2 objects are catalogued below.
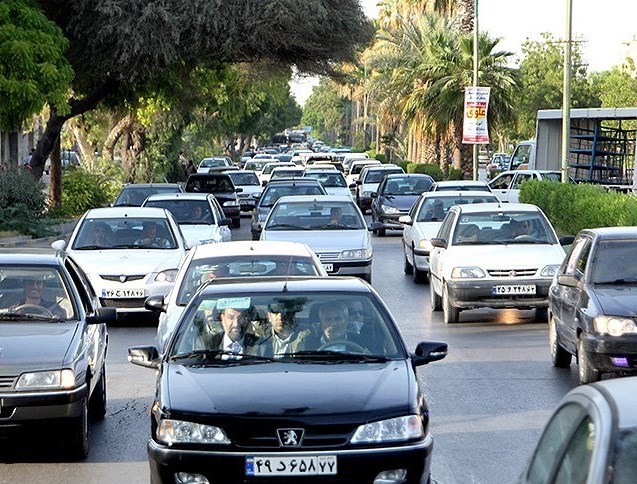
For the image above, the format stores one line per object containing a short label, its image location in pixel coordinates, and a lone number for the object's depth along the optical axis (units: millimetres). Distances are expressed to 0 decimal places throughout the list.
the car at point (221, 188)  39969
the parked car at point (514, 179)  39656
